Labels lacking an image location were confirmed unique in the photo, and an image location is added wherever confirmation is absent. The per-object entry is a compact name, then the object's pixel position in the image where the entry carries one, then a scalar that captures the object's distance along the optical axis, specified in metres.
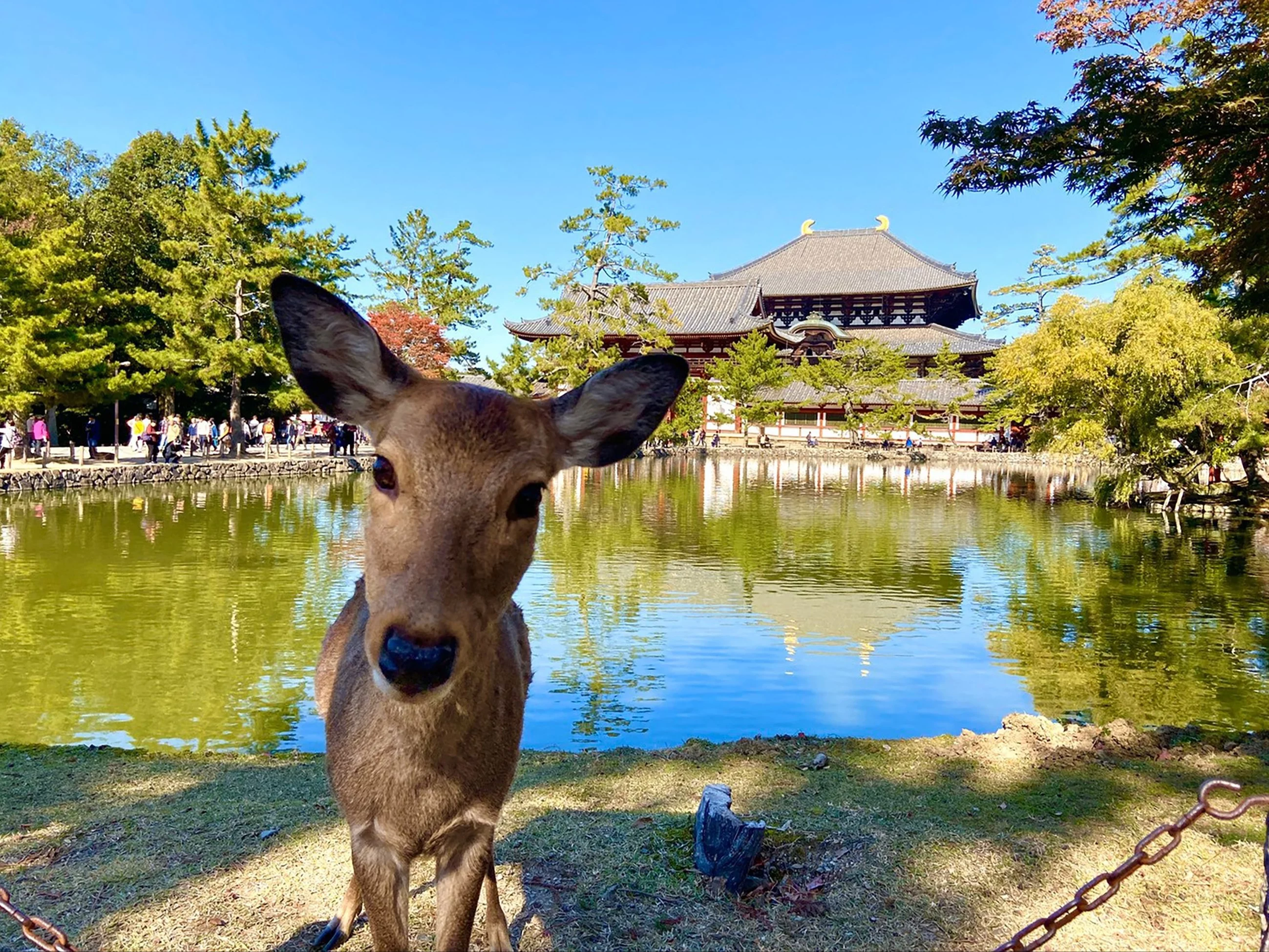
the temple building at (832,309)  50.28
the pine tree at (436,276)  45.94
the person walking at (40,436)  23.70
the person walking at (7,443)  21.45
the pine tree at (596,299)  31.20
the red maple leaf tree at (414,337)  35.31
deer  1.91
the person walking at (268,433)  30.72
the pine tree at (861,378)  46.66
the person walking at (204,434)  28.70
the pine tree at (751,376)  46.25
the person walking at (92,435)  25.33
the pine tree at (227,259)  24.97
